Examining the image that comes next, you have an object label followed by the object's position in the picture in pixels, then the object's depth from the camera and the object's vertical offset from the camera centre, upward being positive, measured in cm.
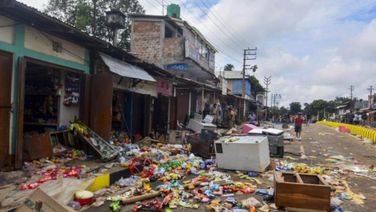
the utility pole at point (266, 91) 6257 +418
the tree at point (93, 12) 2870 +860
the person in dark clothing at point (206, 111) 2310 -10
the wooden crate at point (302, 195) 530 -138
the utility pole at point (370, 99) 5906 +305
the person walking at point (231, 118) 2604 -62
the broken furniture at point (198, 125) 1645 -83
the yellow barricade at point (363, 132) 2057 -128
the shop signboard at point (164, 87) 1580 +108
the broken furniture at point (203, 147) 1045 -122
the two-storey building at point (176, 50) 2222 +429
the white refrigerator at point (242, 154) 848 -115
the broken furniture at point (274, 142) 1195 -111
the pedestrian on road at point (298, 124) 2089 -73
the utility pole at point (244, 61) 4228 +651
